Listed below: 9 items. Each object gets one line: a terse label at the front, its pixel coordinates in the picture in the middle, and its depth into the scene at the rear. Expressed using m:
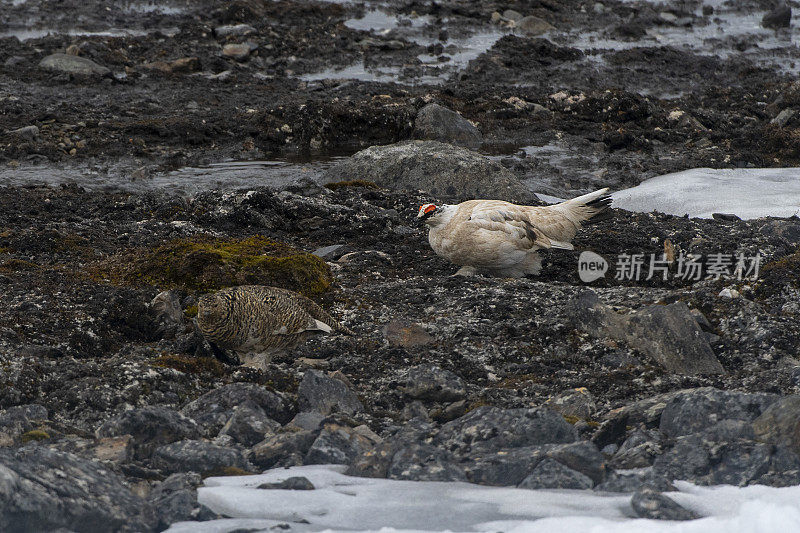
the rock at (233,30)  44.56
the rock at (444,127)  30.25
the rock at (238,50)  41.03
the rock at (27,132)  27.62
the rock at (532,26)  50.50
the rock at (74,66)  36.03
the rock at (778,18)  54.62
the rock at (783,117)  31.64
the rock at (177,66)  37.81
